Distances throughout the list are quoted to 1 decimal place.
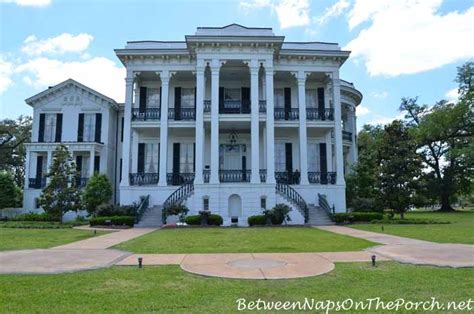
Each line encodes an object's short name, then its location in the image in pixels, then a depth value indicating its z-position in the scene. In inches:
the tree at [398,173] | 896.9
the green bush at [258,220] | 812.0
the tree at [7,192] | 1166.6
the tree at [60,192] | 866.1
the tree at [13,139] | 1614.2
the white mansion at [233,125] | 894.4
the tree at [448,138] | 1467.3
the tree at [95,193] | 978.7
